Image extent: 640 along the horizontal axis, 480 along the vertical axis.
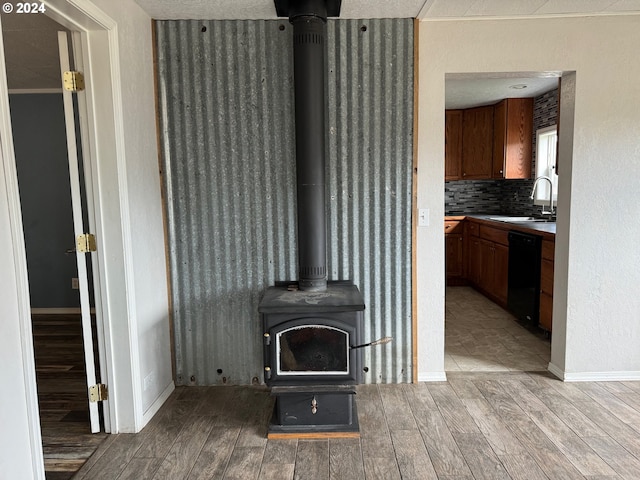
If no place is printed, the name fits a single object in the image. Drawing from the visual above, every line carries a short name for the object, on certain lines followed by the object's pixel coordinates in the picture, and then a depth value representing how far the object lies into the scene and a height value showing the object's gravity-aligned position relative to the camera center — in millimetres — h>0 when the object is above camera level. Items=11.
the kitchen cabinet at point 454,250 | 5770 -876
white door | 2271 -52
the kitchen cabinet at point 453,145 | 5805 +515
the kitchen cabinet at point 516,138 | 5250 +531
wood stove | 2395 -959
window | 5020 +252
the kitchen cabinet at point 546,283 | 3670 -867
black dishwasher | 3920 -885
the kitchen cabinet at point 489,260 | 4664 -891
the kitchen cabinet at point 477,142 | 5586 +526
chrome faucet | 4777 -97
